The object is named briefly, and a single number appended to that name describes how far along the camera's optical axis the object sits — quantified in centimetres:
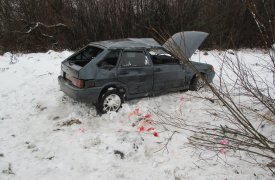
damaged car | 498
